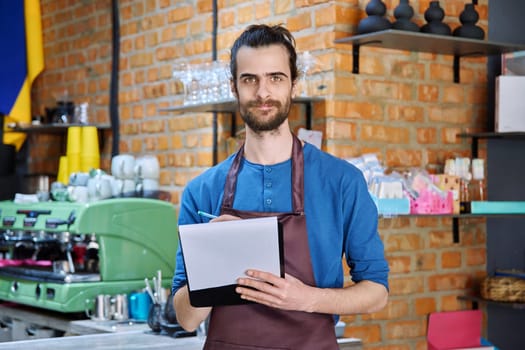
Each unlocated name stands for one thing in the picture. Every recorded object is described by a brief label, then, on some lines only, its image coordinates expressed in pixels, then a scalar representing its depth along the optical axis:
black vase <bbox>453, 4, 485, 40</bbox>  3.86
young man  2.33
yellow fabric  5.65
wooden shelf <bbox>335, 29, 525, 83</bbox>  3.63
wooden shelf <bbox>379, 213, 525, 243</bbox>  3.73
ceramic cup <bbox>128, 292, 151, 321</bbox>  4.18
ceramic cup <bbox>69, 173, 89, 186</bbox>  4.66
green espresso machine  4.25
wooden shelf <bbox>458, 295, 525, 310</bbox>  3.90
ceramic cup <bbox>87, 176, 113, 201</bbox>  4.52
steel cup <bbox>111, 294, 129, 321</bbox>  4.21
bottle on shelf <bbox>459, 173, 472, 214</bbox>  4.00
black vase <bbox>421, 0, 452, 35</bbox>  3.80
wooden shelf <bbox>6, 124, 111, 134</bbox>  5.27
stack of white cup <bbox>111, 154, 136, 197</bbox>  4.59
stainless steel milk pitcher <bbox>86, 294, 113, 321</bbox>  4.20
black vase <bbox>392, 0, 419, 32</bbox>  3.69
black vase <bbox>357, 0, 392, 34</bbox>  3.63
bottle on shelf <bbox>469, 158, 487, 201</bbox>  4.04
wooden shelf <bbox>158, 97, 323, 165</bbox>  3.81
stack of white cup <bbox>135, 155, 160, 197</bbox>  4.58
